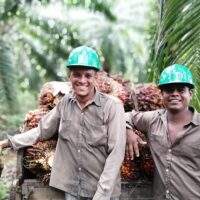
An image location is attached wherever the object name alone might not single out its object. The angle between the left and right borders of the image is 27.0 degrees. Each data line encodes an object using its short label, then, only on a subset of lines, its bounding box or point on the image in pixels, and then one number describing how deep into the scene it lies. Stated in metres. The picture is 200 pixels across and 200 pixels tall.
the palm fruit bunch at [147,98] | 3.56
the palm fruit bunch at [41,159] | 3.14
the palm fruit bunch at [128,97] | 3.64
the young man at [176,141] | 2.78
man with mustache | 2.81
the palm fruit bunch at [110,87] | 3.62
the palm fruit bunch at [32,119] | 3.44
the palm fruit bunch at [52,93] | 3.60
